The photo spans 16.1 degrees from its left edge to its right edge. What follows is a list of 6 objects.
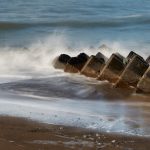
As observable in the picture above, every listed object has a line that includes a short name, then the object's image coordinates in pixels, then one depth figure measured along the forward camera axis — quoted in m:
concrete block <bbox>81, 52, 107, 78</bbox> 11.59
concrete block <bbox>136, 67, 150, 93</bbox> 10.06
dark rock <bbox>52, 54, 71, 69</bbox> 12.83
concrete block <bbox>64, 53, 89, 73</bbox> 11.95
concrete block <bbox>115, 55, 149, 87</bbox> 10.55
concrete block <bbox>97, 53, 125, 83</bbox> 10.93
